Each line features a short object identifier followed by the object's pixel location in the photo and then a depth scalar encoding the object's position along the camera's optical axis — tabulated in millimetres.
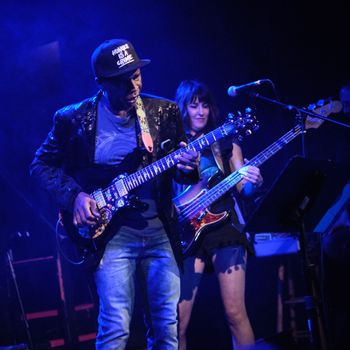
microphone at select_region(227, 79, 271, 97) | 3717
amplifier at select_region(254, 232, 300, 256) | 5129
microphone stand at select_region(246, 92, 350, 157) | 3571
